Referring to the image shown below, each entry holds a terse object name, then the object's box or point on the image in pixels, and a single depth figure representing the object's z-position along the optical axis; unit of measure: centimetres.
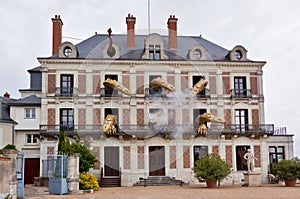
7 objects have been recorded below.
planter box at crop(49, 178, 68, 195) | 1883
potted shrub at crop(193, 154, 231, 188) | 2220
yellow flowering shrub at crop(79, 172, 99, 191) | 2064
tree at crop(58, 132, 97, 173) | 2189
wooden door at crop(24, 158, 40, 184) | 2761
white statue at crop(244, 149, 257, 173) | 2510
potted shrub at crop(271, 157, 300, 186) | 2365
